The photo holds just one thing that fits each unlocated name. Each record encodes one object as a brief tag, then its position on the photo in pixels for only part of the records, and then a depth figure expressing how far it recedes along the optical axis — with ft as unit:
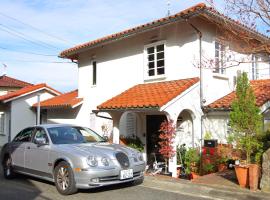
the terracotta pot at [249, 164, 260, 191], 18.80
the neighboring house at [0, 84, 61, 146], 53.43
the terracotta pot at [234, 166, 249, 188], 19.62
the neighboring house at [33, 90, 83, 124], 44.48
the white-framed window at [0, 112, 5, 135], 56.98
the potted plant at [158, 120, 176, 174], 27.42
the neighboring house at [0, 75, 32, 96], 75.51
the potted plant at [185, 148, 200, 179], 28.58
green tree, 20.11
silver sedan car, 18.71
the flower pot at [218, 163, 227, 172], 26.78
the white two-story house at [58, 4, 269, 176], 28.93
